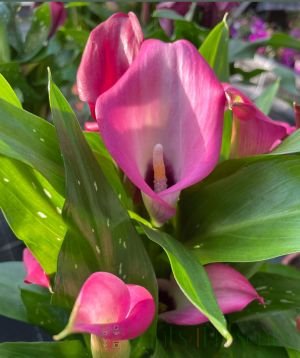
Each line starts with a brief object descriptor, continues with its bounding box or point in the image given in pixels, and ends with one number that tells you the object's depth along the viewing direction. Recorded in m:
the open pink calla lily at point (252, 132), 0.35
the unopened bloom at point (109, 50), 0.31
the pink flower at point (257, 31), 1.28
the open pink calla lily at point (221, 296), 0.32
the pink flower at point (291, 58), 1.54
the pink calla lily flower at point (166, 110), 0.28
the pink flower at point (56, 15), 0.85
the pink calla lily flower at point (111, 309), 0.23
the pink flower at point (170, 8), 0.92
